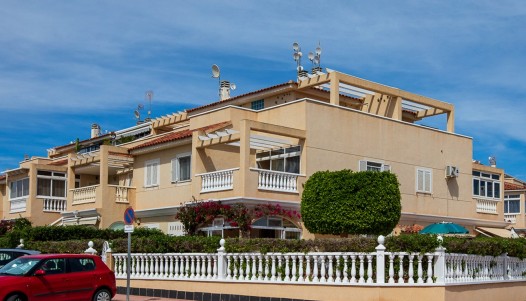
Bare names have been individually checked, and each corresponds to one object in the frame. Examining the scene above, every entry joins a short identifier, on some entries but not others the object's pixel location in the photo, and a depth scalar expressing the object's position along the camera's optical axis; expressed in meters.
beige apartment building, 29.97
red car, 18.98
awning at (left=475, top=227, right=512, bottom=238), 39.25
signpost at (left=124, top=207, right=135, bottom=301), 20.22
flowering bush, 28.20
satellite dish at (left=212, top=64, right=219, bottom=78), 43.34
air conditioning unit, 36.47
